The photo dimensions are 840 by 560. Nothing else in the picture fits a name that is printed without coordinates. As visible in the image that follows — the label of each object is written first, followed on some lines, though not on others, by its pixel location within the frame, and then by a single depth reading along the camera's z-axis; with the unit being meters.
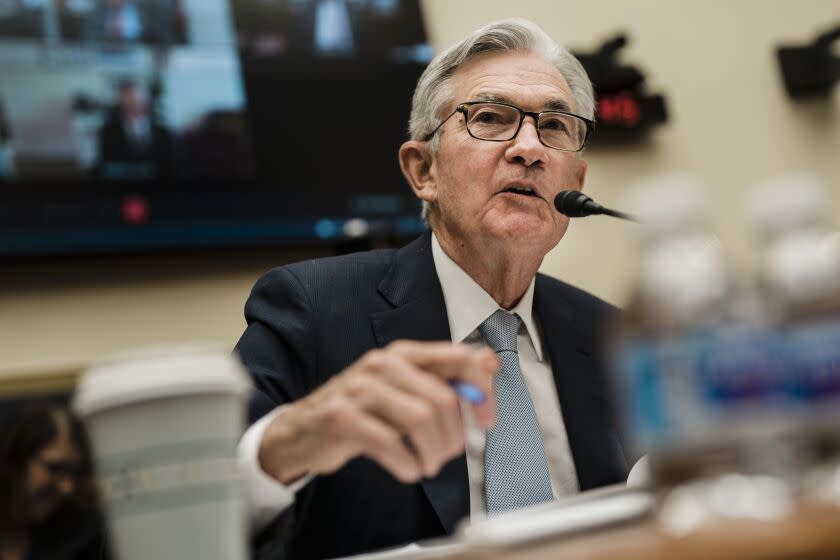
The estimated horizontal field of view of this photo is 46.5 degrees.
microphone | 1.23
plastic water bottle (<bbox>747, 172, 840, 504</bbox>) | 0.55
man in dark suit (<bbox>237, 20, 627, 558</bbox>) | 1.26
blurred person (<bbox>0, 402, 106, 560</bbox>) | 1.75
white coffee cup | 0.56
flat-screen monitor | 1.98
